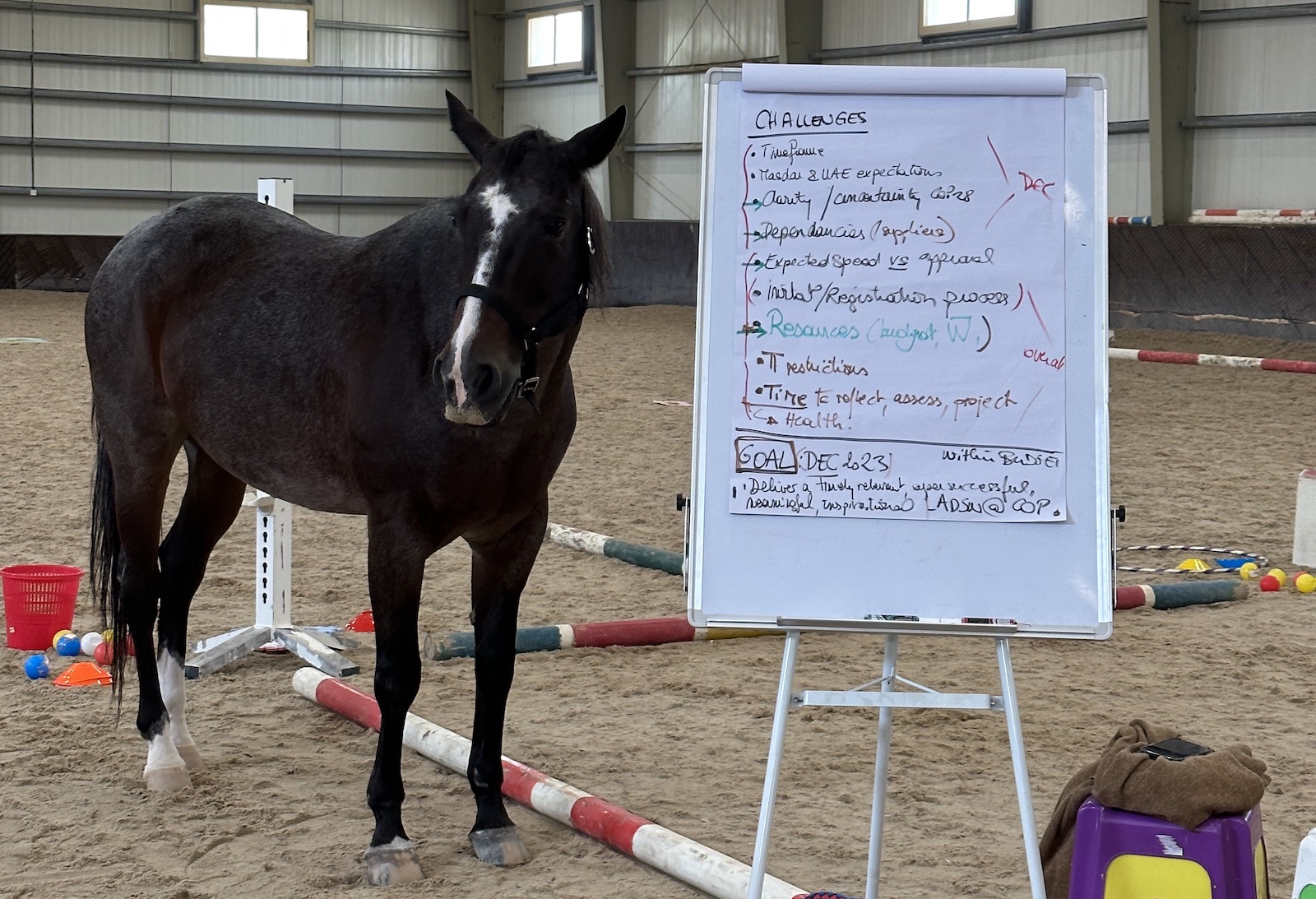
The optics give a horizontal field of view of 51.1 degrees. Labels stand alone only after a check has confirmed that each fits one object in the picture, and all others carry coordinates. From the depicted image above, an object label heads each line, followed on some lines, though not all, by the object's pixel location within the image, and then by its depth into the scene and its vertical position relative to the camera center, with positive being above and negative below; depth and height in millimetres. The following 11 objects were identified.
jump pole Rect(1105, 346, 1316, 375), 11328 +746
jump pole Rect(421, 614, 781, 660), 4453 -645
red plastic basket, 4516 -549
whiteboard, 2502 +171
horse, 2818 +106
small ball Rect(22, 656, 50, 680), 4301 -715
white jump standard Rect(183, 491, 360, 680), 4410 -627
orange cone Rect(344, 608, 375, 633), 4934 -652
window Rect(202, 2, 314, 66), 20734 +6224
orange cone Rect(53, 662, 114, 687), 4273 -740
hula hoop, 5852 -465
